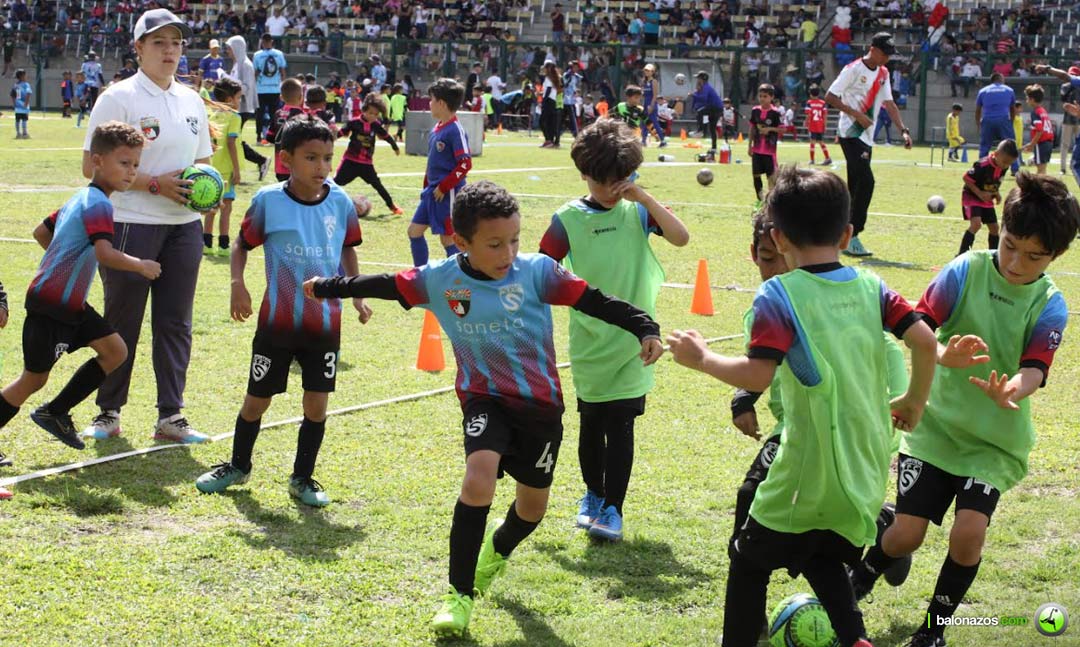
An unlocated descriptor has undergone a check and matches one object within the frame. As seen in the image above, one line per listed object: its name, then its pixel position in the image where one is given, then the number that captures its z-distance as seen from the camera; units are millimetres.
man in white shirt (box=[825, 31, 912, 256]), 14867
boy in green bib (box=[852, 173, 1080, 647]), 4434
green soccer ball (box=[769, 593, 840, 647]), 4406
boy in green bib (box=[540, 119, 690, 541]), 5672
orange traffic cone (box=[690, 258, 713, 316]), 11070
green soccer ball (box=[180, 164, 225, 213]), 7055
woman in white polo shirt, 7012
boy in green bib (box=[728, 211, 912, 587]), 4539
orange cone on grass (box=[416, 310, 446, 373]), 8969
